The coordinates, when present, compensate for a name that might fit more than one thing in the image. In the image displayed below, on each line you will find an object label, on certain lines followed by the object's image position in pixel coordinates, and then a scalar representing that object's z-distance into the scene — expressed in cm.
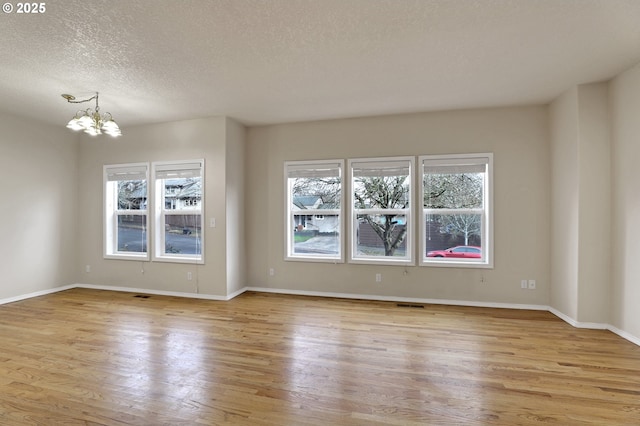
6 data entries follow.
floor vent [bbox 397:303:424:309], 420
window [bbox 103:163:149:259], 508
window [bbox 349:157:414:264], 448
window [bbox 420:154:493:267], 423
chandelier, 343
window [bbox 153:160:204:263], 476
